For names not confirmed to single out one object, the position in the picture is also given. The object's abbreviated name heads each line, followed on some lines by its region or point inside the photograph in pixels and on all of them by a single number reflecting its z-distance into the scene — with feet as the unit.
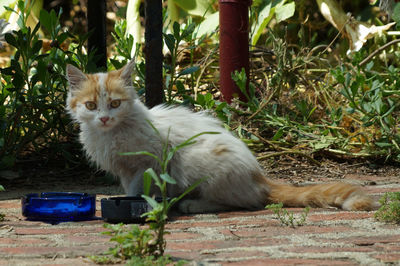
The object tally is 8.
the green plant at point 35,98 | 22.43
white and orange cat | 17.30
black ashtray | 15.58
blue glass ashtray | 16.42
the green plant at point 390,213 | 15.06
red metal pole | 26.21
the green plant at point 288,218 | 15.08
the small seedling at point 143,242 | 11.44
